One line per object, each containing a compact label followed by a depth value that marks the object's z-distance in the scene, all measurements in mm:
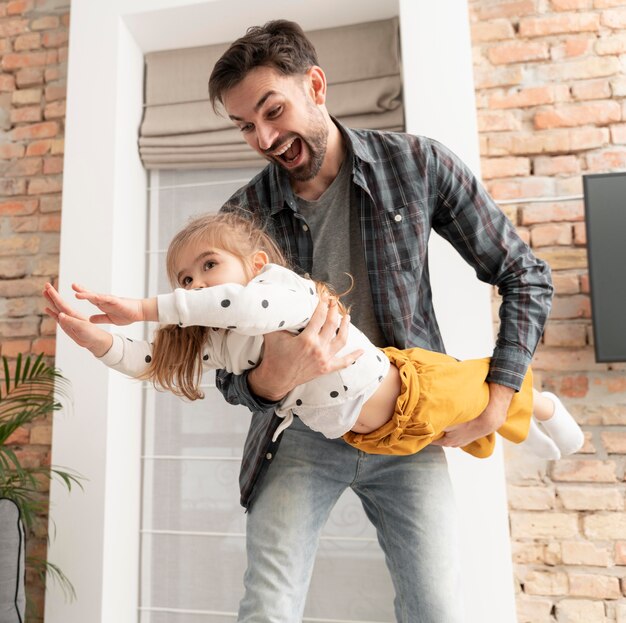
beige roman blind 2354
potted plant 1818
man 1349
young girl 1189
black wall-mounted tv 1873
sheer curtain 2248
